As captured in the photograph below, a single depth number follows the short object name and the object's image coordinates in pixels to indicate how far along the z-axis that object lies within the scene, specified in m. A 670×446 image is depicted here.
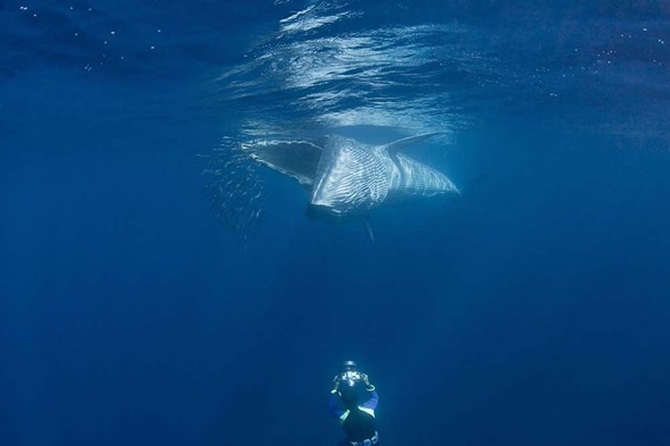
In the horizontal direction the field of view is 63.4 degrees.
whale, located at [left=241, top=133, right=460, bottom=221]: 7.20
